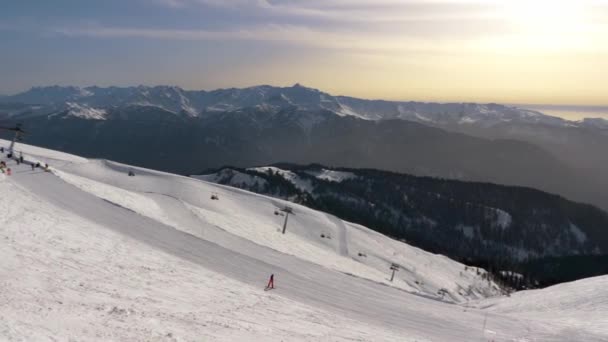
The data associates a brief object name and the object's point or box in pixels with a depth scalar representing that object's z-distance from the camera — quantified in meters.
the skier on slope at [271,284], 36.79
